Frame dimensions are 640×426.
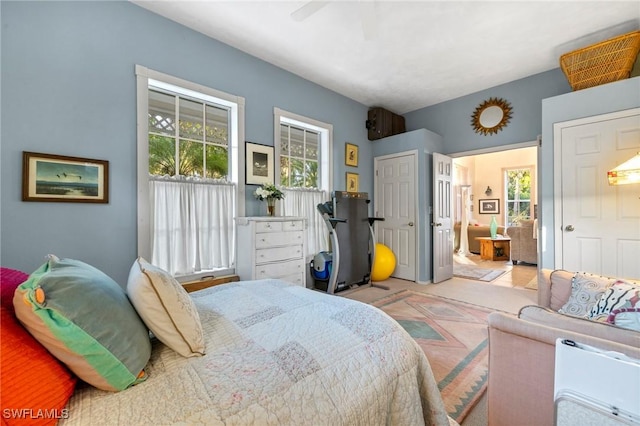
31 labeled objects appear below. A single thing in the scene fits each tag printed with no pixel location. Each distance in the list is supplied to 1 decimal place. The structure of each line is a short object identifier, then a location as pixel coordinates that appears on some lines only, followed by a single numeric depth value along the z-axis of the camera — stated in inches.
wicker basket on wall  104.5
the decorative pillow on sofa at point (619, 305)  41.5
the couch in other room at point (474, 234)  275.3
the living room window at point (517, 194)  299.9
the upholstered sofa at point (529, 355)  39.3
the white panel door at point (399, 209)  169.5
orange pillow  22.9
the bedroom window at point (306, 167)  142.5
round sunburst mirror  155.1
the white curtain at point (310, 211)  143.6
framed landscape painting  75.7
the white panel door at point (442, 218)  166.2
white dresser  108.8
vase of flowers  120.7
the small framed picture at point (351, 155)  171.5
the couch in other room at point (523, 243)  217.3
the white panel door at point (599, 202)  103.8
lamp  79.1
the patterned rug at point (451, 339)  65.1
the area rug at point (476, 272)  178.9
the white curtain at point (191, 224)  100.2
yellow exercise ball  163.5
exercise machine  136.3
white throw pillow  35.3
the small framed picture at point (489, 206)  315.0
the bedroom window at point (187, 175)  96.3
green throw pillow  26.4
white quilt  27.2
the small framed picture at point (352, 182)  172.7
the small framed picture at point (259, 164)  123.3
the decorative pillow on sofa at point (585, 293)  52.9
